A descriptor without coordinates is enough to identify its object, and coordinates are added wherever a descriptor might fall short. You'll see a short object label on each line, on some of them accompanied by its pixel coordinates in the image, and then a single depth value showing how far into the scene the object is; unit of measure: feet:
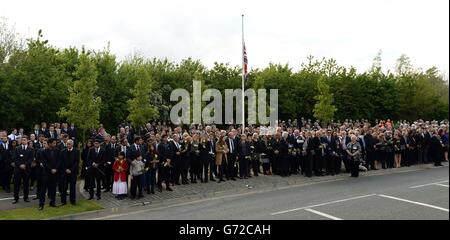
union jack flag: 77.92
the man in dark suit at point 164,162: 52.39
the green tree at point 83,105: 69.72
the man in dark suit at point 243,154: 60.34
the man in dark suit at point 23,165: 47.88
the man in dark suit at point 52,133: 63.52
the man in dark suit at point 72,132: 66.63
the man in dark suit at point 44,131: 63.16
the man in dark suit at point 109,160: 50.31
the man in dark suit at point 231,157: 59.77
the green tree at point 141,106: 89.27
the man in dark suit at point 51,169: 44.88
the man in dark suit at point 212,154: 57.88
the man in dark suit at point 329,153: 64.44
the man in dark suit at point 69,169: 45.75
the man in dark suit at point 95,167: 48.39
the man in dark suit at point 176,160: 54.24
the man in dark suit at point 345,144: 64.95
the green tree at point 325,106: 117.08
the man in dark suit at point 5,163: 52.80
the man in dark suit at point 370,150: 69.33
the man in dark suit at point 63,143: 46.91
